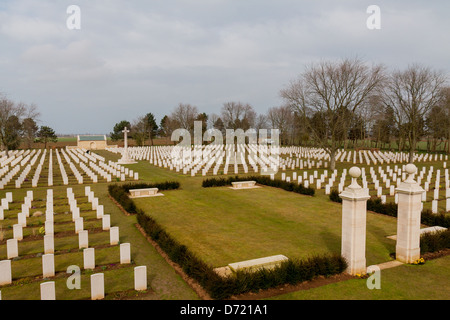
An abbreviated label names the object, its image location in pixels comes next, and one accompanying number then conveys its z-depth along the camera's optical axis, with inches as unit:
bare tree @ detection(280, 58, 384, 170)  1075.9
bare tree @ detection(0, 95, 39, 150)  1695.0
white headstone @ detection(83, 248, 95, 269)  297.1
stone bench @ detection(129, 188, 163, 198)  669.9
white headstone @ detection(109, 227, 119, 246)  375.2
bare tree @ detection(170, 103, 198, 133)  2910.9
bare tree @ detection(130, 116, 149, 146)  2738.7
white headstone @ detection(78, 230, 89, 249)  359.6
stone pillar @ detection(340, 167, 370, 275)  271.0
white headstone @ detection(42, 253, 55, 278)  281.0
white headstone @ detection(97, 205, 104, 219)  491.2
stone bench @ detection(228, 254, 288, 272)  281.3
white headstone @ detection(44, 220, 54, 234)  393.1
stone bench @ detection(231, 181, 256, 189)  784.3
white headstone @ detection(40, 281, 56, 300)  215.6
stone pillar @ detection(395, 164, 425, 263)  301.3
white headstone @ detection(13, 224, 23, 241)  386.3
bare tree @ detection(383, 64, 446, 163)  1256.8
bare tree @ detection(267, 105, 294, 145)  2866.6
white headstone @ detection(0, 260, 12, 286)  263.7
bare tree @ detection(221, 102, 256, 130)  3267.7
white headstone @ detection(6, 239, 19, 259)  327.3
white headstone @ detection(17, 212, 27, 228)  437.7
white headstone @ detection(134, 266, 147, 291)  252.8
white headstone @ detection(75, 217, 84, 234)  407.8
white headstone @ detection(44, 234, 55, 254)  337.7
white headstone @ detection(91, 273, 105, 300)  235.1
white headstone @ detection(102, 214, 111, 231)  431.5
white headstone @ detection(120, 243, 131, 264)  313.4
